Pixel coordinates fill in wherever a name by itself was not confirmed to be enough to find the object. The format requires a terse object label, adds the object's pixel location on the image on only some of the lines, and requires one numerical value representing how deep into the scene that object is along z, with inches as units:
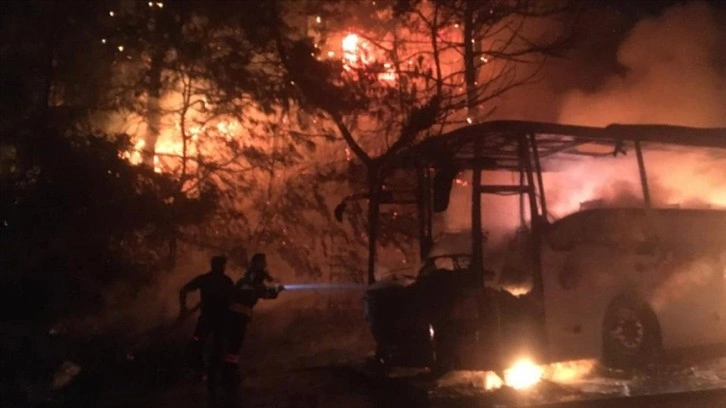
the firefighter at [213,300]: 313.4
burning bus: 269.6
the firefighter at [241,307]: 312.2
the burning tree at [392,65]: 473.7
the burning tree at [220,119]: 438.9
